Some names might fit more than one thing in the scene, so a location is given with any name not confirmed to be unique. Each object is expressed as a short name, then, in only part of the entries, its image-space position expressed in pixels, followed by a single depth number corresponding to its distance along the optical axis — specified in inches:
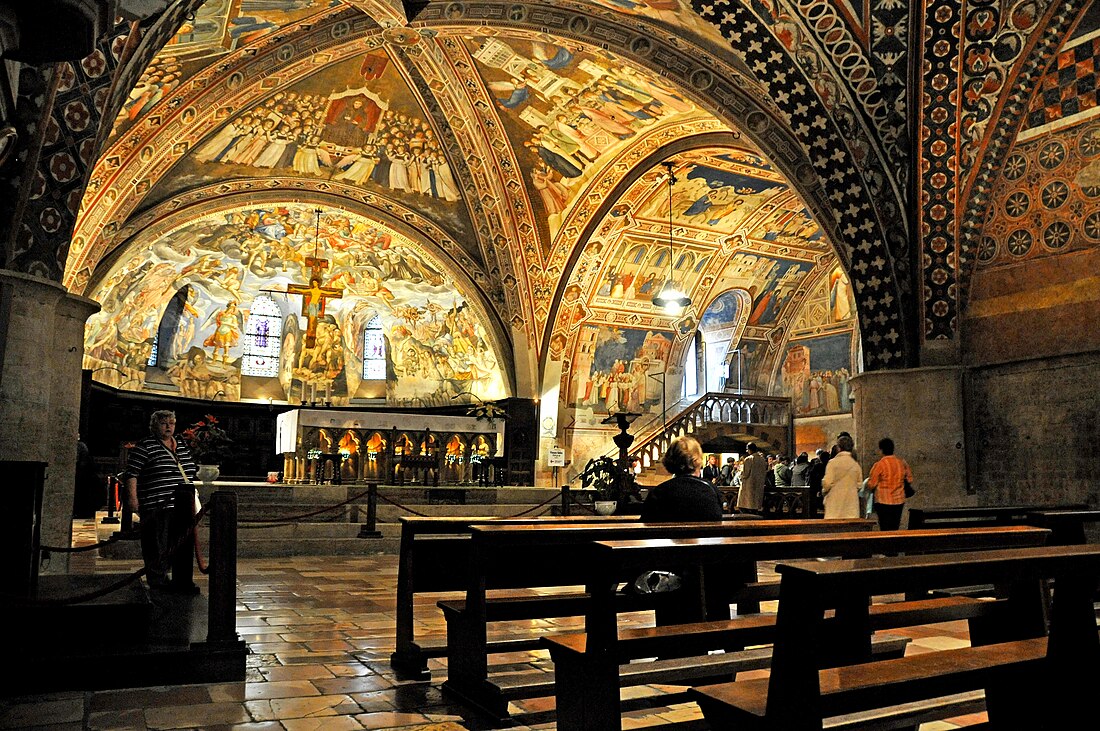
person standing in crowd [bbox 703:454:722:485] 749.9
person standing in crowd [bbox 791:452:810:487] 691.4
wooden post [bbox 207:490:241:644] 181.5
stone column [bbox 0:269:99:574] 284.8
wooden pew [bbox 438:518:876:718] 156.5
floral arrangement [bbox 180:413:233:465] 600.1
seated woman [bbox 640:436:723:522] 184.1
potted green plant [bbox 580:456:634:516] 451.5
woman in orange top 350.6
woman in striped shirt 245.6
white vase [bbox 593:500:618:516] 446.6
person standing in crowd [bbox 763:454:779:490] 668.0
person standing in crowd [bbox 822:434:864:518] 360.8
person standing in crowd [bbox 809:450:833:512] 509.7
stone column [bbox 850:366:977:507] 417.1
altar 699.4
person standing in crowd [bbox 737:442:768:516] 494.3
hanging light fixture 772.0
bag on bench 164.9
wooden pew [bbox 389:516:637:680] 189.0
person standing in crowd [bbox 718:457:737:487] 796.0
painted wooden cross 738.8
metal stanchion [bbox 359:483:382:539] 477.1
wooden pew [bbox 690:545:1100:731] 89.7
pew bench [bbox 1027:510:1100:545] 208.2
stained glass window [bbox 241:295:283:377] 935.7
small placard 763.4
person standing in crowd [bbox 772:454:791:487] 709.9
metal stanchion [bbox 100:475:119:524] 577.6
